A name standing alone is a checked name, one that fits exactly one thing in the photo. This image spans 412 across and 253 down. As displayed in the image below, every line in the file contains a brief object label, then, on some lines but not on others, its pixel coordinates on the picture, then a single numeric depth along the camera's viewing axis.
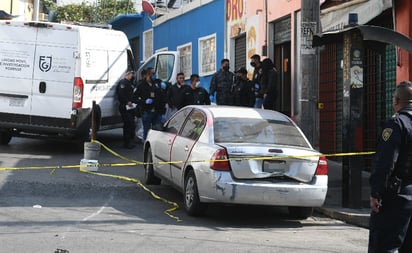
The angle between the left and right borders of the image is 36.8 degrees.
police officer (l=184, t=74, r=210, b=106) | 14.30
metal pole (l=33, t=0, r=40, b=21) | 23.69
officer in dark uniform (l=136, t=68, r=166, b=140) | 14.34
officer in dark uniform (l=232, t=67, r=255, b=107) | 13.70
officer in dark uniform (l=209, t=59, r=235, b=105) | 14.30
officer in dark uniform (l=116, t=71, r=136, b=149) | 14.41
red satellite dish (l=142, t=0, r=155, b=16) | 25.70
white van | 13.05
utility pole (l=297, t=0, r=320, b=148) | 10.02
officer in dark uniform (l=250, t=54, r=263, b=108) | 13.55
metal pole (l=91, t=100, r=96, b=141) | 11.92
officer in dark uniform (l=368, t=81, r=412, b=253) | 4.90
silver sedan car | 7.80
